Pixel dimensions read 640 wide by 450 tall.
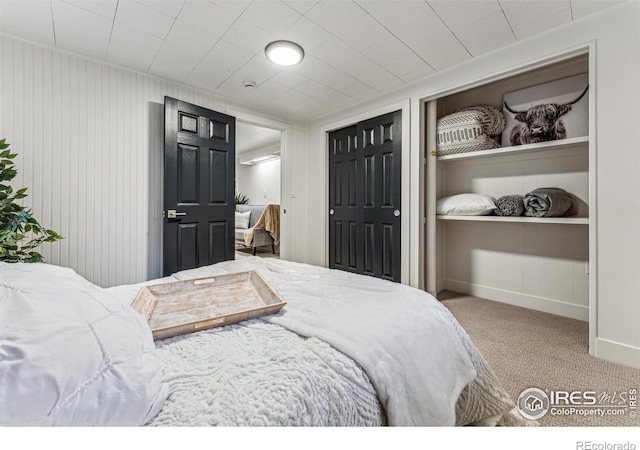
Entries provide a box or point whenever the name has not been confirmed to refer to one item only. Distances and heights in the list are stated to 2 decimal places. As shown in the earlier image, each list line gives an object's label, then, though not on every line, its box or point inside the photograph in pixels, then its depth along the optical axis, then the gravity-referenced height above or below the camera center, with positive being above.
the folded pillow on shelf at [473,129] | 2.66 +0.93
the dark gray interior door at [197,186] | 2.61 +0.37
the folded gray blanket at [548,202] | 2.25 +0.17
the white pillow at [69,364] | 0.46 -0.26
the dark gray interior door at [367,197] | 2.98 +0.31
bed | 0.49 -0.34
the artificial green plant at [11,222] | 1.46 +0.01
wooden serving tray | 0.89 -0.31
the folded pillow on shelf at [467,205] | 2.64 +0.18
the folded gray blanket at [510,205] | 2.46 +0.16
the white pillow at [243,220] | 5.79 +0.07
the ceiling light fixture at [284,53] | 2.11 +1.35
